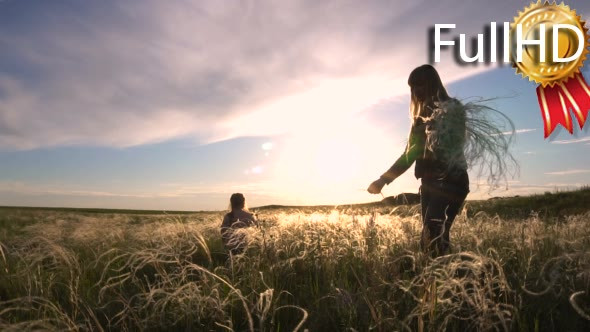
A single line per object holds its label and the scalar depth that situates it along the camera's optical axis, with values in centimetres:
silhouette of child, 803
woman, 444
